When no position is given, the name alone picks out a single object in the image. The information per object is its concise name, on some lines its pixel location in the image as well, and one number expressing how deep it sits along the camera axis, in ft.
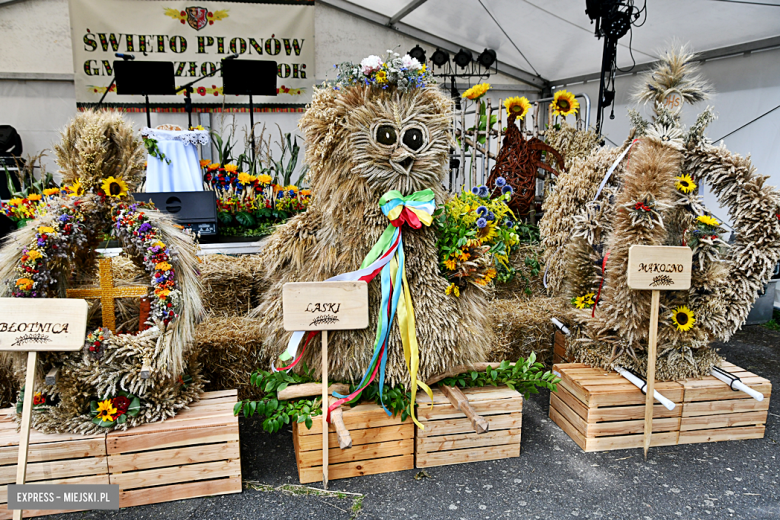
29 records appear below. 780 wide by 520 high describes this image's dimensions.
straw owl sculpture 6.31
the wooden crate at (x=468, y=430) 6.77
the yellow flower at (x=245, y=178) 13.13
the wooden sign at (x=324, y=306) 6.01
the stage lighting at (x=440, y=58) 22.24
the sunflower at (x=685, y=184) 7.39
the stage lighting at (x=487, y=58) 21.94
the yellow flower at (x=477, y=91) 13.43
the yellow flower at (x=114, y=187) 6.30
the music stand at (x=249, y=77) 15.64
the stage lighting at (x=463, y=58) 22.12
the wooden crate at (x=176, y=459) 5.93
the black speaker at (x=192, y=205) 11.31
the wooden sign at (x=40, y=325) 5.05
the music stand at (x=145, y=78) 14.74
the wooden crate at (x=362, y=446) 6.45
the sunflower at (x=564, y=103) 13.78
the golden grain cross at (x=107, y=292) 6.37
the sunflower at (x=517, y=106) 13.71
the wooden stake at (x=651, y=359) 6.85
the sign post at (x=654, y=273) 6.78
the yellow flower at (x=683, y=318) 7.41
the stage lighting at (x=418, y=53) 19.77
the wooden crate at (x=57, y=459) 5.73
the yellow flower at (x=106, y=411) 5.90
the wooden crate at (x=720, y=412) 7.46
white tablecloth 12.87
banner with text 22.41
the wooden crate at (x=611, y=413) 7.19
